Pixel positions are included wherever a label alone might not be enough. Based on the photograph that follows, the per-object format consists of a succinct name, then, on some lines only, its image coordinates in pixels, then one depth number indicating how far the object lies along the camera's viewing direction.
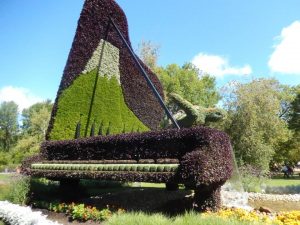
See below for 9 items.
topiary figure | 9.21
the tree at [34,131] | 25.86
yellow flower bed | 3.79
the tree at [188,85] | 26.62
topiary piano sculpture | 5.66
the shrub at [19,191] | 7.44
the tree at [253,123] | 16.26
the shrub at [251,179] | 10.66
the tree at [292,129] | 25.00
